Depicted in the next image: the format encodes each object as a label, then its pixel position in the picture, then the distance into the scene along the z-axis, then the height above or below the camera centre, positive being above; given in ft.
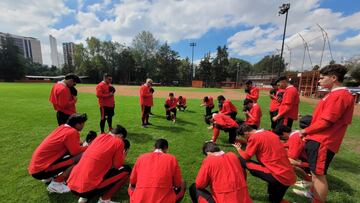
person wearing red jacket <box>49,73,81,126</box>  14.70 -1.89
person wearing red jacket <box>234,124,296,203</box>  9.12 -4.21
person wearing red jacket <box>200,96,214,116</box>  32.09 -4.92
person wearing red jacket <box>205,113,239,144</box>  18.19 -4.67
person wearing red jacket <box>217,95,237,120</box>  23.05 -3.95
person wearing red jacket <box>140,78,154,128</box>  24.38 -3.08
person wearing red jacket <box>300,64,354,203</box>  8.55 -2.18
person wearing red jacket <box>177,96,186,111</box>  38.40 -5.96
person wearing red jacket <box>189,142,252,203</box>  7.03 -3.94
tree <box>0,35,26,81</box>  181.16 +8.94
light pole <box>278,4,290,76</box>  76.75 +26.36
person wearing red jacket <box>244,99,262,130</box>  18.81 -3.84
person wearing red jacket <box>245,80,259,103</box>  24.46 -2.07
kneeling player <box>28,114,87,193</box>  9.91 -4.32
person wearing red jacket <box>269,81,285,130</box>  18.54 -2.27
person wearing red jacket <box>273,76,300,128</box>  14.98 -2.47
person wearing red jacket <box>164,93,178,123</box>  30.60 -5.32
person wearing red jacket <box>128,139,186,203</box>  7.00 -3.98
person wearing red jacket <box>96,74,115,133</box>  20.48 -2.58
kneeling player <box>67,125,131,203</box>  8.48 -4.42
